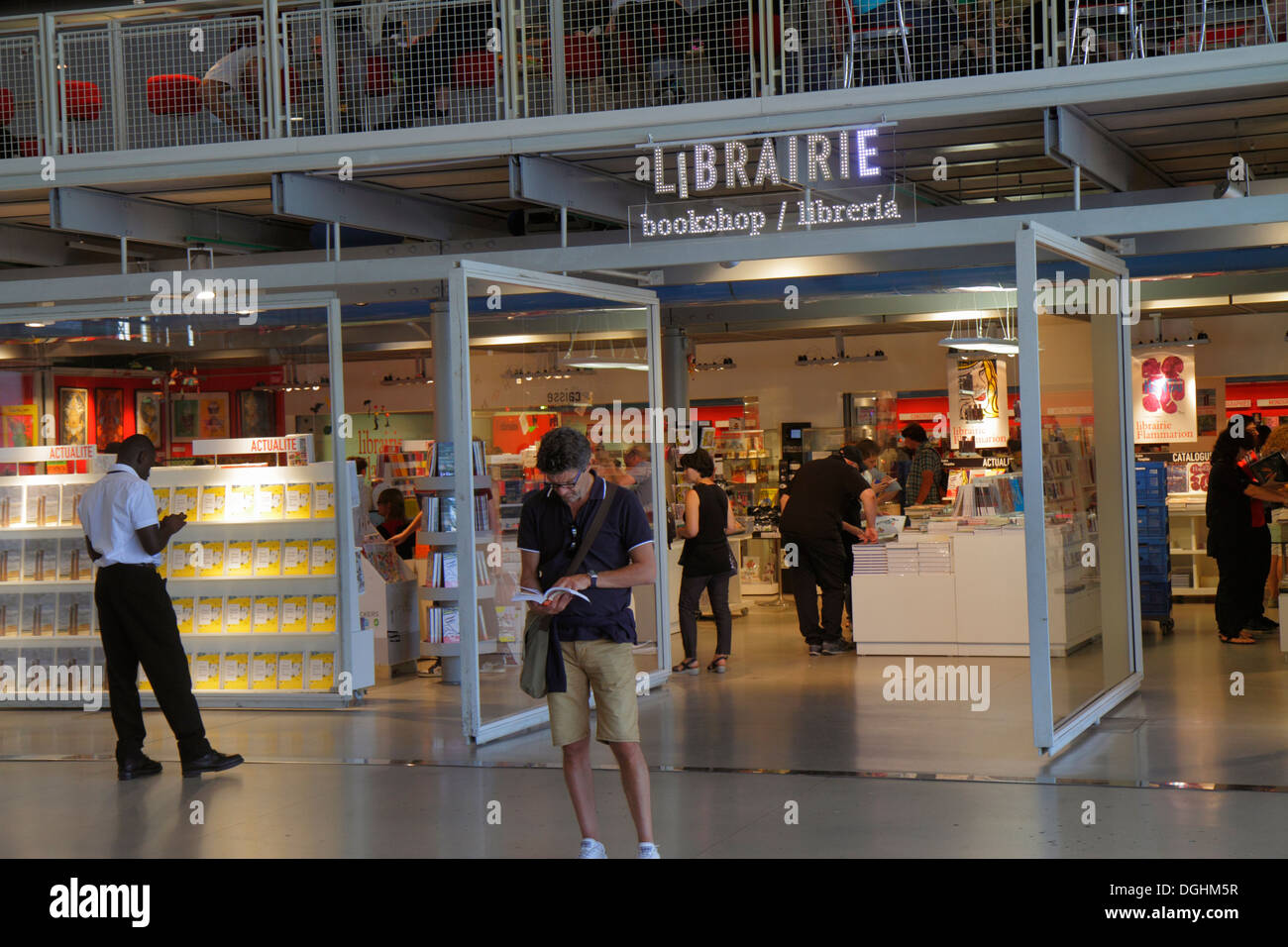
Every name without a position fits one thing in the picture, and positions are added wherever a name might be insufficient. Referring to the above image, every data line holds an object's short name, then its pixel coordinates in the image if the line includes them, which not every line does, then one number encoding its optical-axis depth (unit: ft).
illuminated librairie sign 27.40
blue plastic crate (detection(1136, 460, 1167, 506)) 37.35
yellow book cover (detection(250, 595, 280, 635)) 30.09
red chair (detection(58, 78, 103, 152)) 32.68
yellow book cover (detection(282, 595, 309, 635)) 29.96
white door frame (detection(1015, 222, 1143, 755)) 21.79
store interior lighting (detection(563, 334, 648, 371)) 29.48
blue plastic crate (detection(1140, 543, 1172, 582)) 36.58
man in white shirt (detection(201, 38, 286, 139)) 32.07
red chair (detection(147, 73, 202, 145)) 32.12
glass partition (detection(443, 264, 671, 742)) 26.07
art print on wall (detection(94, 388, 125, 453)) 30.09
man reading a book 15.93
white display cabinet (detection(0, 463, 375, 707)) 29.81
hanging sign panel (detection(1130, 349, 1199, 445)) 45.19
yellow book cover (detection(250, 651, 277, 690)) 30.19
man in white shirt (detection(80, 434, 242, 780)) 22.80
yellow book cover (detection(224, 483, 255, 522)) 30.12
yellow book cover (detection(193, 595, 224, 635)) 30.30
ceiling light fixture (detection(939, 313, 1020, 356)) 40.34
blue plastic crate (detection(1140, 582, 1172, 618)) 36.50
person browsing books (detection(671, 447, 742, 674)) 32.60
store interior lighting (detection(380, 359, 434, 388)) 65.36
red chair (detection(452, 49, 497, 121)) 30.91
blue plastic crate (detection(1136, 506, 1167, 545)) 37.17
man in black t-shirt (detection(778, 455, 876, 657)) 35.14
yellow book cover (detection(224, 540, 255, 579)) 30.22
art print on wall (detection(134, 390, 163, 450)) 30.35
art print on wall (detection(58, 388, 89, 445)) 30.14
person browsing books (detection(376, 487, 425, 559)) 37.17
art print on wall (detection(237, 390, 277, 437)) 30.25
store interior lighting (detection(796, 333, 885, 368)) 59.36
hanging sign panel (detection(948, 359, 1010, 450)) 47.96
